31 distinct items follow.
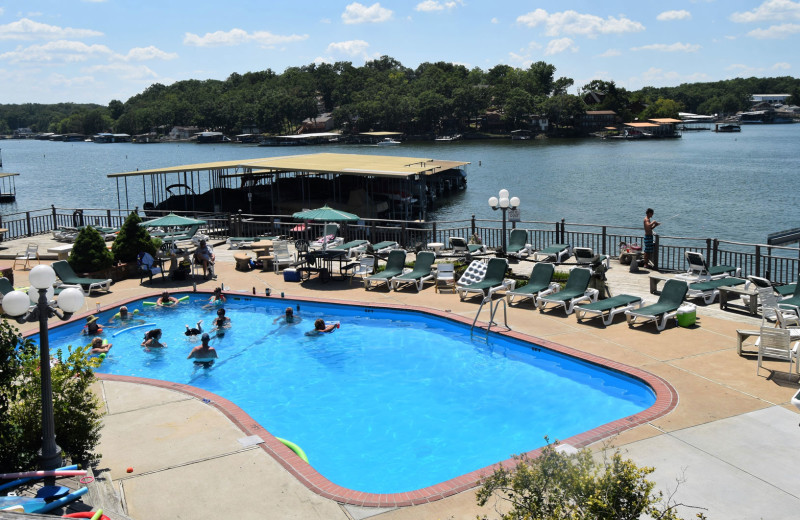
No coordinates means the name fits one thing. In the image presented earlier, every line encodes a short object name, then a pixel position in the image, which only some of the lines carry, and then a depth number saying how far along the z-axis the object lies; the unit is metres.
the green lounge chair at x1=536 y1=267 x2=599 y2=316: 15.86
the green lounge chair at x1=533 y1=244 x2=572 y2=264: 20.89
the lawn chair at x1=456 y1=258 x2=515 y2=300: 17.31
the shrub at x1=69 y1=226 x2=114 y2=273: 19.38
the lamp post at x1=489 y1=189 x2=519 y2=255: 20.37
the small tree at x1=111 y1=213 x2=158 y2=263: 20.61
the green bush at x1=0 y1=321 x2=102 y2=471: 7.62
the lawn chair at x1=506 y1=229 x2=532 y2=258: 21.67
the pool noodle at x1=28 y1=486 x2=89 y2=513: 6.66
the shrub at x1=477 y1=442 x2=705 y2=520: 4.88
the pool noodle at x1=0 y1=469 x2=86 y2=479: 7.24
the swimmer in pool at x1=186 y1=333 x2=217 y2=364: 14.56
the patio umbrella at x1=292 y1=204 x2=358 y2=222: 19.97
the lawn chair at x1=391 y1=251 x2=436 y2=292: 18.77
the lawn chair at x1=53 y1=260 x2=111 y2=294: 18.64
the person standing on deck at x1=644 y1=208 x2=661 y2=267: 19.08
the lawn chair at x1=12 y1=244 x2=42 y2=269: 22.14
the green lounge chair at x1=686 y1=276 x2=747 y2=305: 15.99
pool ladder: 14.75
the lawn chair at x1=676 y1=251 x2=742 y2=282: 16.80
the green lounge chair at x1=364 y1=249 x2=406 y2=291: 19.12
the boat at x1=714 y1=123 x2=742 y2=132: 192.00
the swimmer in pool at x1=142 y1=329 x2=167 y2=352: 15.45
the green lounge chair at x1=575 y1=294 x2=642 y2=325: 14.92
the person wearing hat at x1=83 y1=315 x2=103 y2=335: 15.89
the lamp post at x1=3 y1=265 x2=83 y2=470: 7.35
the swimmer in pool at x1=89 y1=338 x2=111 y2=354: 14.62
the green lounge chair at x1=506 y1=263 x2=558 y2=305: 16.69
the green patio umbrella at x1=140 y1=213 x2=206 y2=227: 20.72
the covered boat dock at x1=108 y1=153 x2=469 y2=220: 32.91
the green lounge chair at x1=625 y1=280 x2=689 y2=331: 14.34
